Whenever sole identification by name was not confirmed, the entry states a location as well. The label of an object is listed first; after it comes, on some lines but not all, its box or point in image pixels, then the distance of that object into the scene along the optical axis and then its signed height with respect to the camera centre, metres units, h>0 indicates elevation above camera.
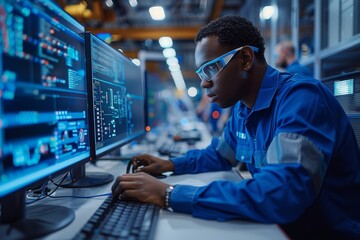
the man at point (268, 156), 0.70 -0.14
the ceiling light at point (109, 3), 4.66 +1.96
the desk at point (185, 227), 0.65 -0.29
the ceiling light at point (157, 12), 3.46 +1.34
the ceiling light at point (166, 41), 5.92 +1.63
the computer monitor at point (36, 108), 0.56 +0.02
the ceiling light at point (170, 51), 6.86 +1.60
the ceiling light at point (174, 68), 8.75 +1.56
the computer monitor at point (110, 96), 0.99 +0.08
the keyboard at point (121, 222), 0.60 -0.26
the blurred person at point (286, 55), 3.23 +0.67
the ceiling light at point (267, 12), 4.45 +1.68
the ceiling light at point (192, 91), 13.88 +1.10
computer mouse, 1.23 -0.28
